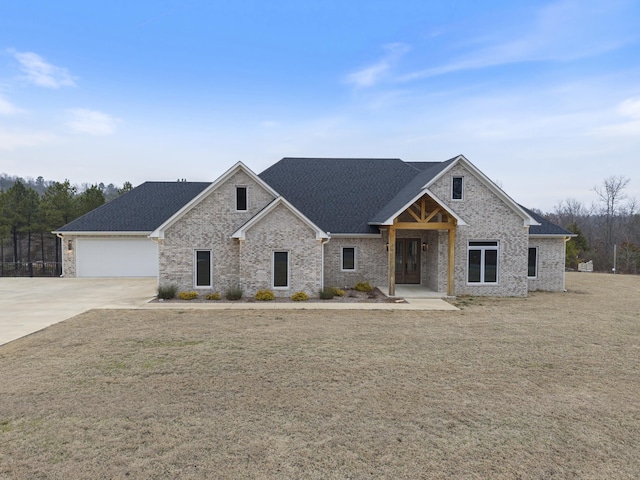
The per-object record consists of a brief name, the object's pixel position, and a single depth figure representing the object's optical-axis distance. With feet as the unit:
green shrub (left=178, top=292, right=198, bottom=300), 51.11
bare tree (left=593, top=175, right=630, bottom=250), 157.38
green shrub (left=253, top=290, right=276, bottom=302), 50.80
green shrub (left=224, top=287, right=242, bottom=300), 50.80
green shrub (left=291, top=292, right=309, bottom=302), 50.98
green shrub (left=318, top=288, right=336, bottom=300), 51.44
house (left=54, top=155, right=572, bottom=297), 52.95
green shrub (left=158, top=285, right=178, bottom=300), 51.13
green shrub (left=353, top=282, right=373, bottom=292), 58.34
